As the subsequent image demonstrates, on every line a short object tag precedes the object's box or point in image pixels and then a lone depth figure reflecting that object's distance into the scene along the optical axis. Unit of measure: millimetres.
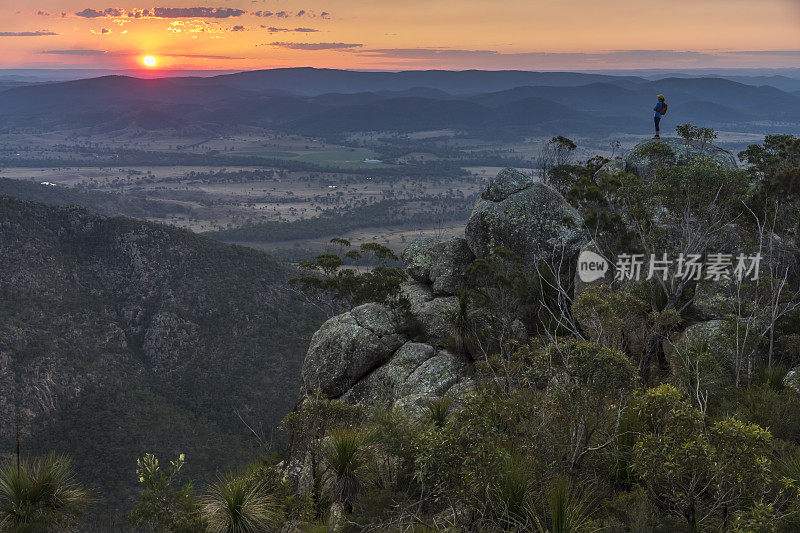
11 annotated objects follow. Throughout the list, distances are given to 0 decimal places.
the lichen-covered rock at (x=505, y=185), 28328
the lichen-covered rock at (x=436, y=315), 24438
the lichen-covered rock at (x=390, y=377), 22141
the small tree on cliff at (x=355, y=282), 28672
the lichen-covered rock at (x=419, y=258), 29594
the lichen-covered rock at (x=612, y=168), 30614
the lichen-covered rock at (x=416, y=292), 27891
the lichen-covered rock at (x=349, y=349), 23844
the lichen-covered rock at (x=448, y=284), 27828
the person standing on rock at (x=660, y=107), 27248
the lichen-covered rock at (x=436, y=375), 21000
